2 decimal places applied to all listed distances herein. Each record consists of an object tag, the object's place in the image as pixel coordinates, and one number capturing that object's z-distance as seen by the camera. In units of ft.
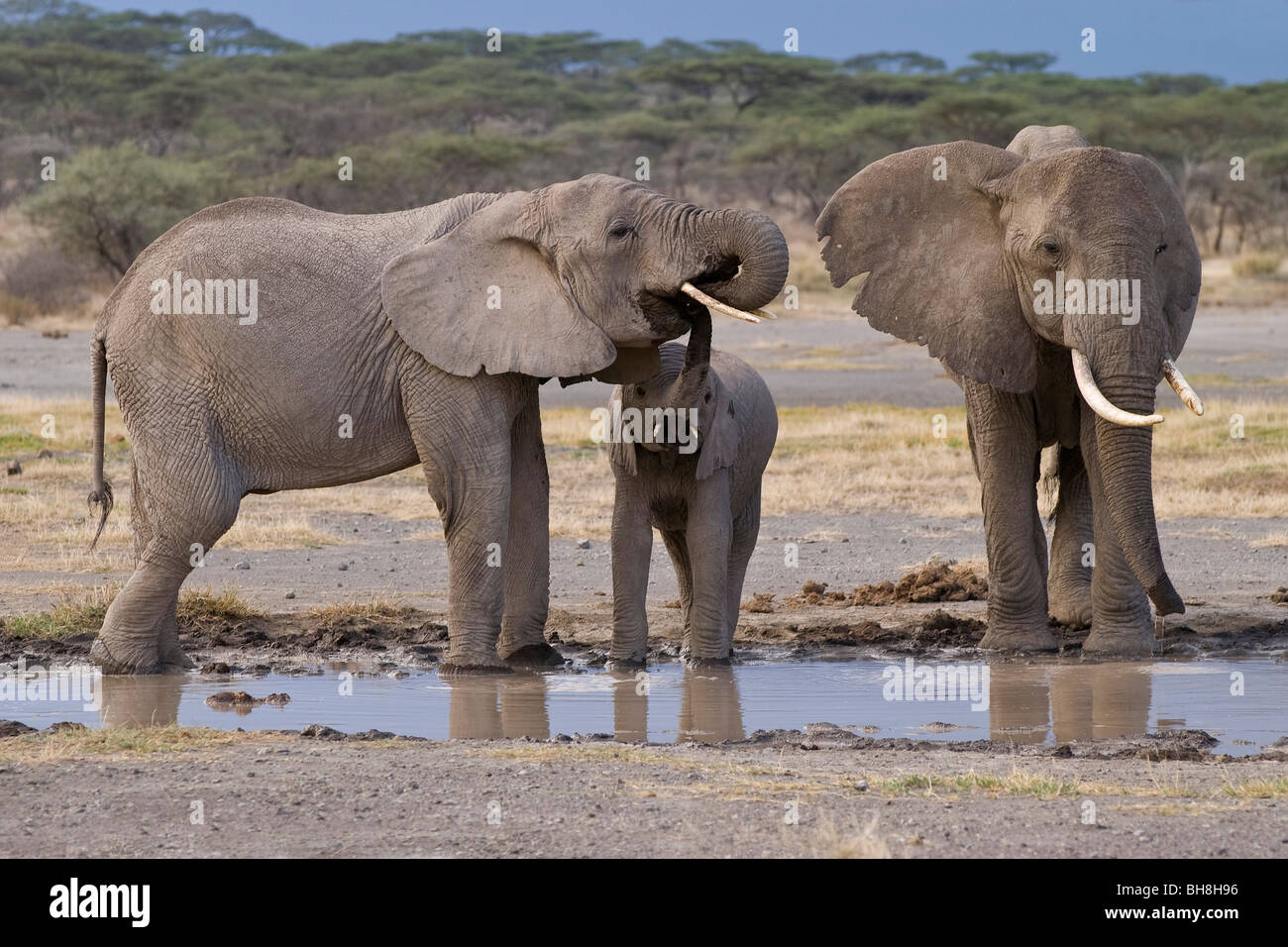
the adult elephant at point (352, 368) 55.36
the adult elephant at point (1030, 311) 55.26
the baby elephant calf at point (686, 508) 58.18
